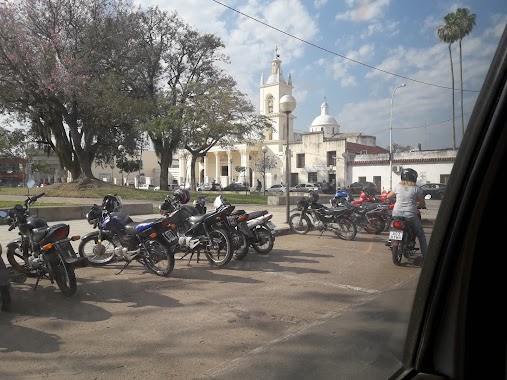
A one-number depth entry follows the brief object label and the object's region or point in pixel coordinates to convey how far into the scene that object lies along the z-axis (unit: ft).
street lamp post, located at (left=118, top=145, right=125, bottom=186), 91.56
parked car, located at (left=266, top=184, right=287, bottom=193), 128.47
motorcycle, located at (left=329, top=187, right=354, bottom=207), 29.51
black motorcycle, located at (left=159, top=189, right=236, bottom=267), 21.59
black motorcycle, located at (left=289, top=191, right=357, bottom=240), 24.43
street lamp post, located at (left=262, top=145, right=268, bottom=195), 92.97
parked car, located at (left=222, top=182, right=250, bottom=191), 137.41
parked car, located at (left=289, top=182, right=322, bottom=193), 87.12
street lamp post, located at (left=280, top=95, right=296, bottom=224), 29.66
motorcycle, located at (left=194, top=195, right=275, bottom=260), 23.31
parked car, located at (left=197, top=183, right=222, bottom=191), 129.84
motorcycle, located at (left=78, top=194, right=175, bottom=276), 19.56
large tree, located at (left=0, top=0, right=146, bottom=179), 57.67
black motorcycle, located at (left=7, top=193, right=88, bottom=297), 15.85
